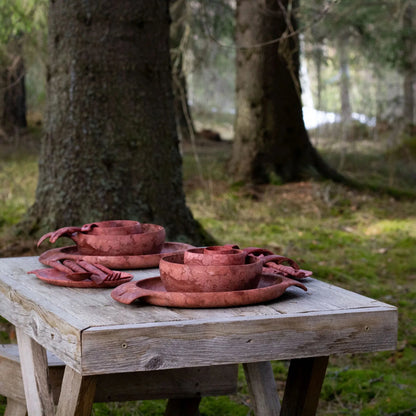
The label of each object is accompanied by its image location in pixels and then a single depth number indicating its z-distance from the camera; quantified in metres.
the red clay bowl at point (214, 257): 3.76
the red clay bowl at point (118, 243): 4.56
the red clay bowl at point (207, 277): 3.68
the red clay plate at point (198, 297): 3.57
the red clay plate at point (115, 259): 4.50
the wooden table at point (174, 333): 3.22
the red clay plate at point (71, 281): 4.11
